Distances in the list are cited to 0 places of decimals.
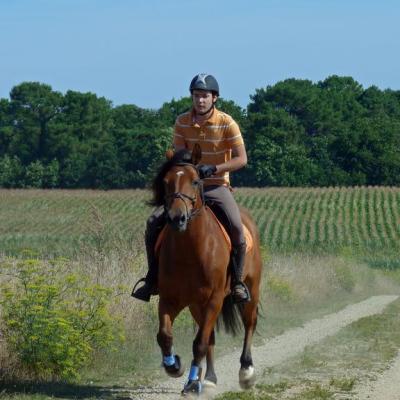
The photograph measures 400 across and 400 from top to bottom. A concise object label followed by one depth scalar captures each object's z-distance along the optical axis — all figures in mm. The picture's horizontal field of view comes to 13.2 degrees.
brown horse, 15716
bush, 17324
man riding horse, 16851
